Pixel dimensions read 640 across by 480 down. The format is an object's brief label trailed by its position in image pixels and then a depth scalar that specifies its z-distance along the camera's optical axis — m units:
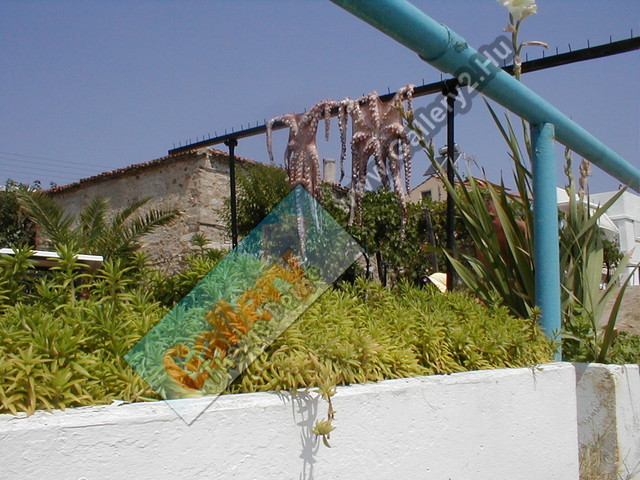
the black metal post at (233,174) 5.19
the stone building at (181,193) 12.41
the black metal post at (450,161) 3.99
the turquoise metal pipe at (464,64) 2.27
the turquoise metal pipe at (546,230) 3.35
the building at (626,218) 30.16
